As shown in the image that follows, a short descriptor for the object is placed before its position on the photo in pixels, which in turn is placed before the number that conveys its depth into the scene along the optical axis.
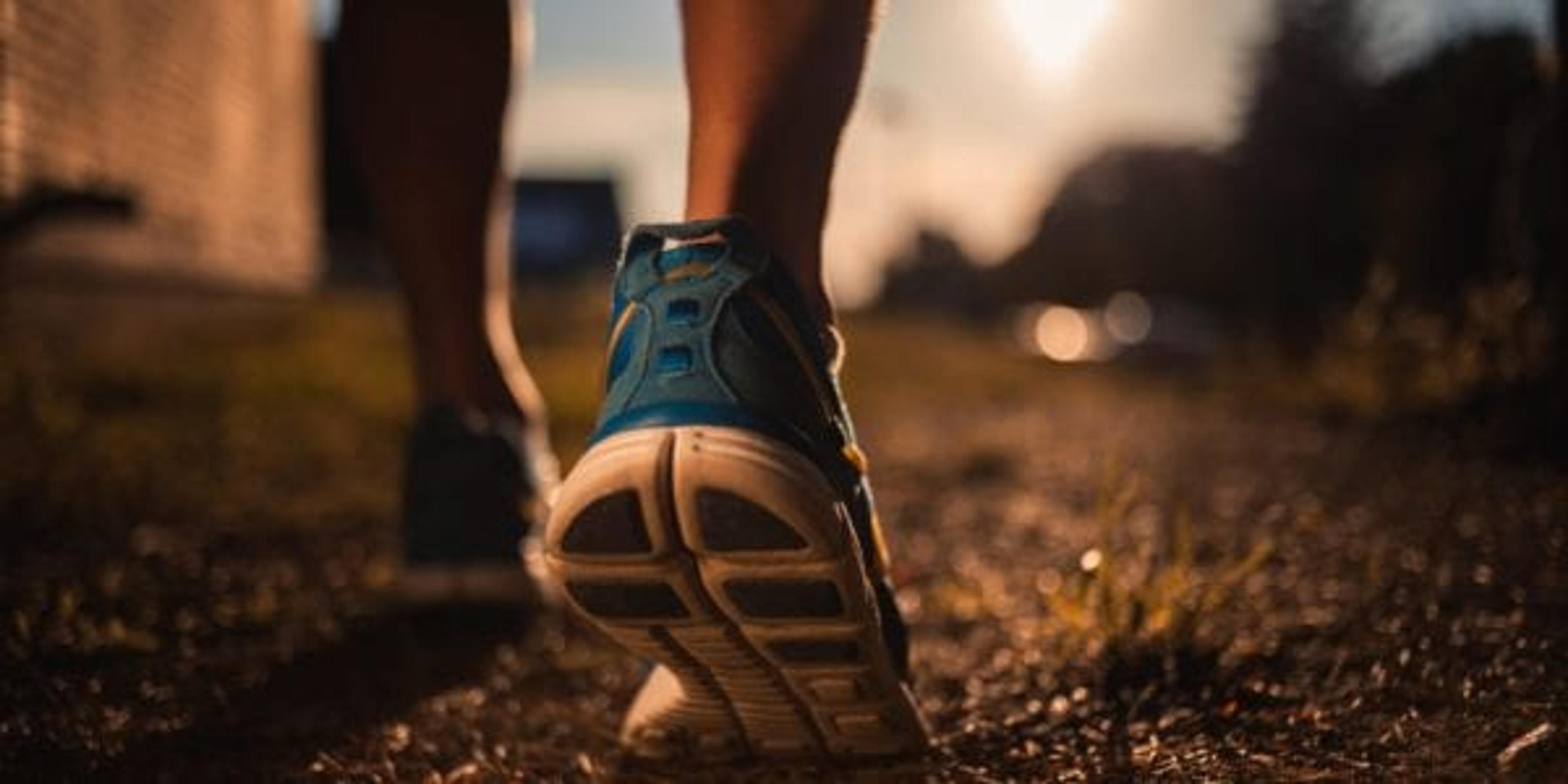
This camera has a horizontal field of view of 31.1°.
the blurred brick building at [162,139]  4.06
